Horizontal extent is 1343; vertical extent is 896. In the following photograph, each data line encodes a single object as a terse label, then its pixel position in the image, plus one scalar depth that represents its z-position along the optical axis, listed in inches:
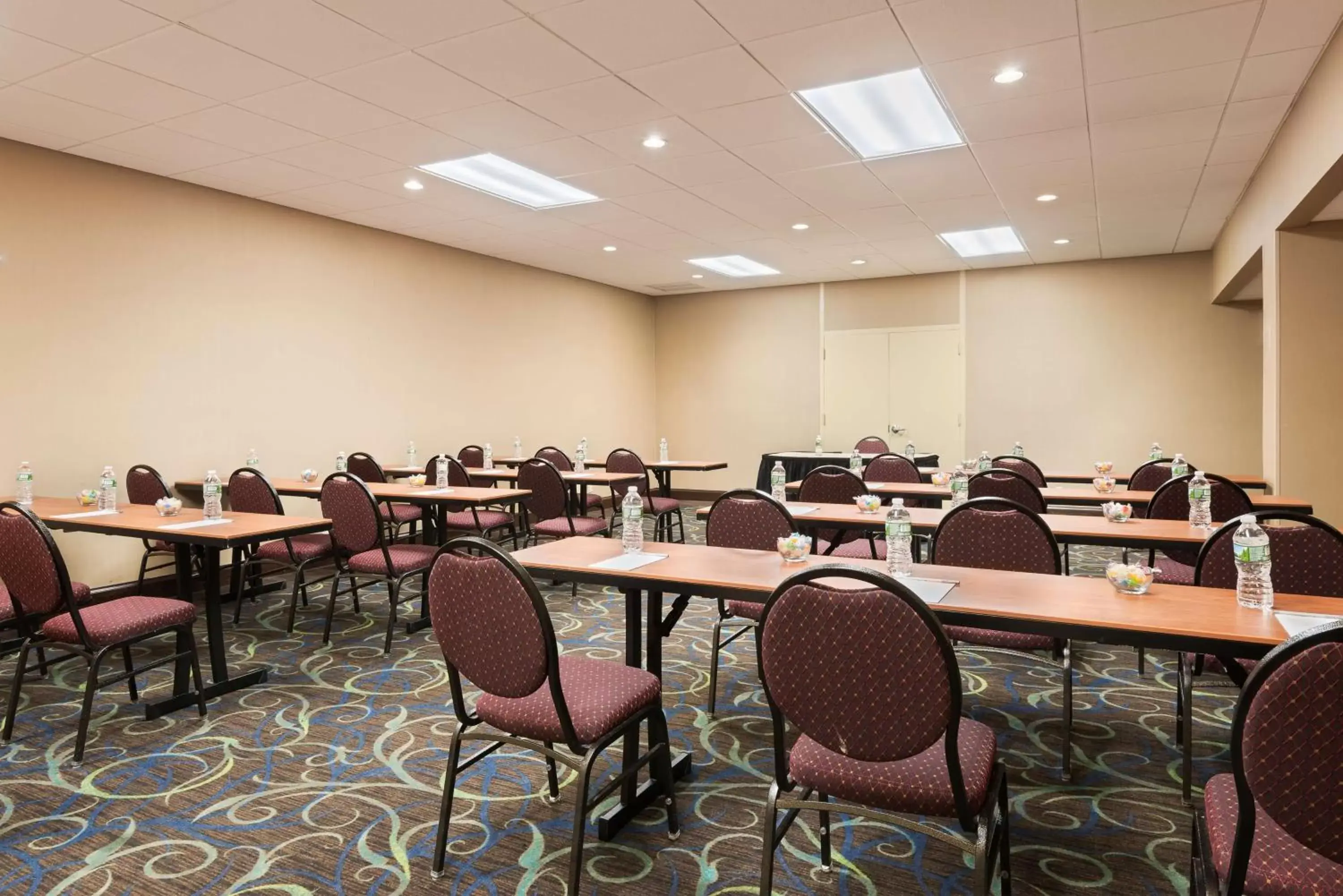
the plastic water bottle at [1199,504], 142.9
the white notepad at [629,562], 100.0
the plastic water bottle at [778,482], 179.2
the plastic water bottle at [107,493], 168.2
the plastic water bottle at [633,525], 114.0
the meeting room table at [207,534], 134.6
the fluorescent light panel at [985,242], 306.3
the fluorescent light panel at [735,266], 358.0
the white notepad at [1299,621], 70.8
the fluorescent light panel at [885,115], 166.2
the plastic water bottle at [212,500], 157.4
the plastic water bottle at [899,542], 100.4
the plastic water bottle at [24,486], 174.9
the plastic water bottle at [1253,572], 79.8
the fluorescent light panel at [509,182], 217.9
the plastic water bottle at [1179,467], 178.5
